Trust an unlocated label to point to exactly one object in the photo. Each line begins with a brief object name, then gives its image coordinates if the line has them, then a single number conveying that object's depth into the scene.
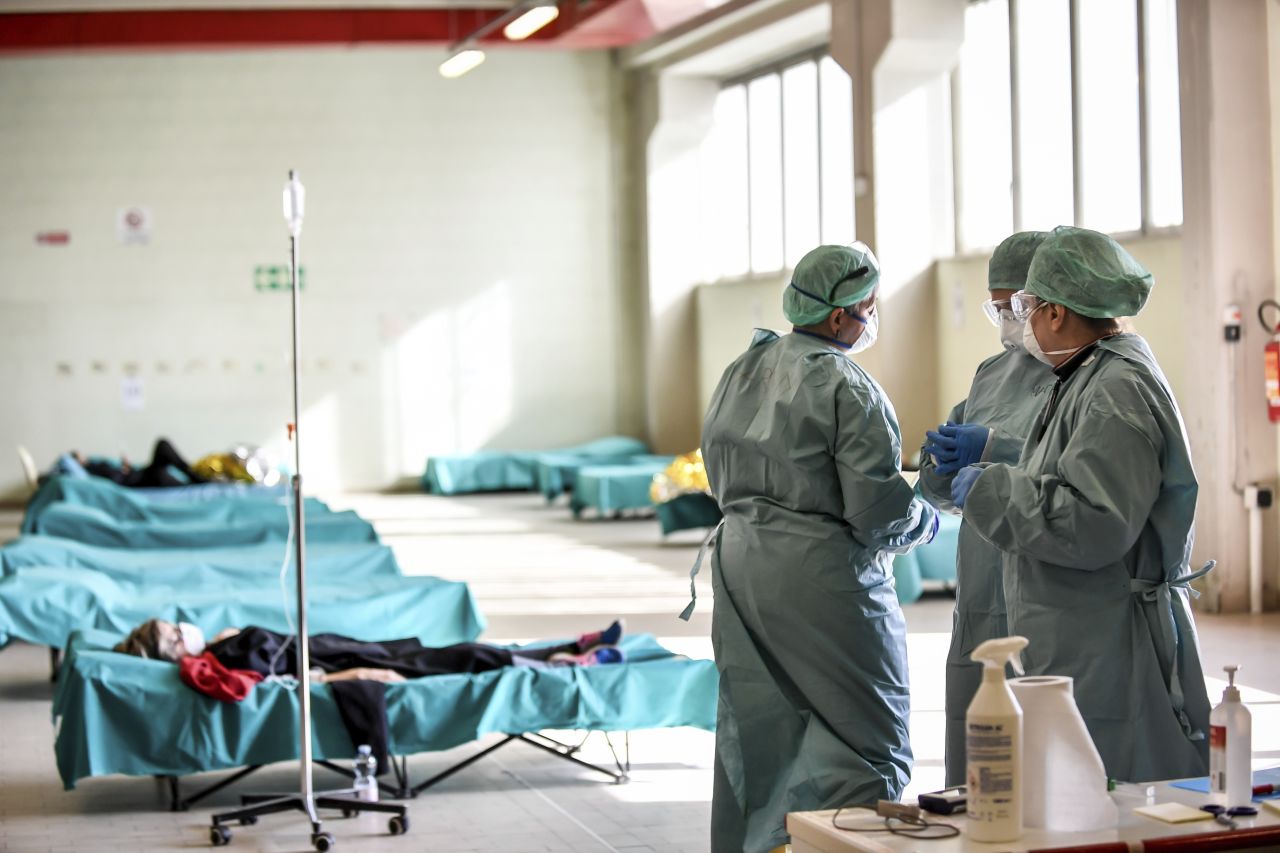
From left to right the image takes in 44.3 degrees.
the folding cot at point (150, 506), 10.78
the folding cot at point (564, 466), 15.63
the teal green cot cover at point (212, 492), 12.72
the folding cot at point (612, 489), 14.11
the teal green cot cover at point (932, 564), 9.04
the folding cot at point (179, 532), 9.50
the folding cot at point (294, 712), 5.05
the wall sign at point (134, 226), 16.69
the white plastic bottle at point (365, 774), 5.04
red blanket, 5.07
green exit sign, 16.92
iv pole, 4.70
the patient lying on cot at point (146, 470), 13.67
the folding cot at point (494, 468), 16.88
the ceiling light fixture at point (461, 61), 13.98
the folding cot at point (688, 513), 11.91
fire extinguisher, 8.46
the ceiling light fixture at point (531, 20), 12.41
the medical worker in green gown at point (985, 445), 3.46
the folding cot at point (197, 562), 8.03
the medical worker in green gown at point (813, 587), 3.50
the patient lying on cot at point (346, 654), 5.51
